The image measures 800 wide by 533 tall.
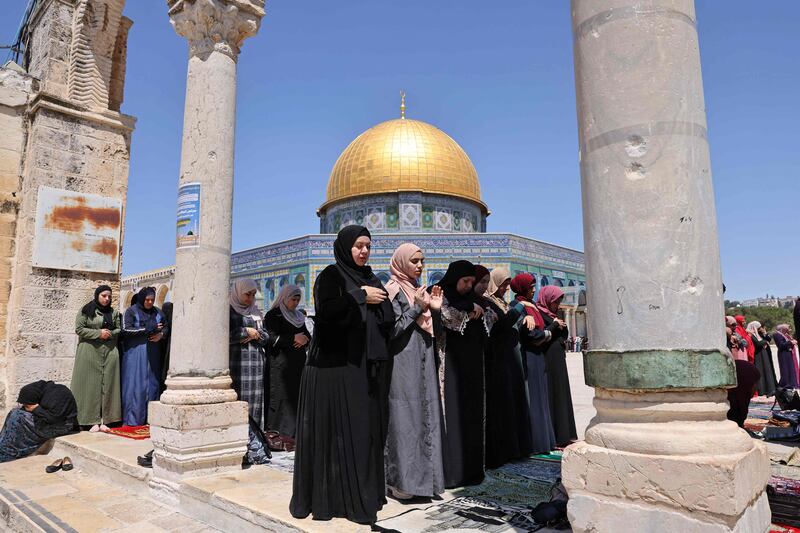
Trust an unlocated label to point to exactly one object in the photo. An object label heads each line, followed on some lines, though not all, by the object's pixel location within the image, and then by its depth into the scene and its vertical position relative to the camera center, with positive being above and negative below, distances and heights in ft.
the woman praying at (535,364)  14.29 -0.55
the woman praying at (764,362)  28.81 -1.15
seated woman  15.89 -2.05
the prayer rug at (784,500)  8.41 -2.66
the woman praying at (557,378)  15.55 -0.99
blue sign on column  12.42 +2.94
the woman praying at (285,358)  16.78 -0.35
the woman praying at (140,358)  18.62 -0.33
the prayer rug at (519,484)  9.94 -2.79
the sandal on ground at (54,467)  14.42 -3.06
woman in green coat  17.79 -0.57
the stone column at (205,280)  11.61 +1.50
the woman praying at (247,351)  15.32 -0.13
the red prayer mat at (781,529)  7.75 -2.65
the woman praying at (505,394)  12.56 -1.20
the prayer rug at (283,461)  12.43 -2.75
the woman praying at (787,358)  27.07 -0.90
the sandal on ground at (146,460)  12.48 -2.53
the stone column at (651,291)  5.53 +0.53
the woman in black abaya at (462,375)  10.79 -0.63
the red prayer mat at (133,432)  16.60 -2.60
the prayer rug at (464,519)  8.13 -2.68
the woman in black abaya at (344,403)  8.48 -0.92
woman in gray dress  9.53 -0.85
